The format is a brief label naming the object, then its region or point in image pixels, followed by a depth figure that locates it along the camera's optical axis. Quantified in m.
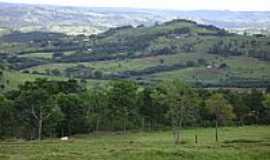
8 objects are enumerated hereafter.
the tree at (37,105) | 96.12
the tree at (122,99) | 105.50
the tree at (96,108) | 108.88
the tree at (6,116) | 99.76
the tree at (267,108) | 117.58
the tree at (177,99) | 93.50
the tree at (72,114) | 106.88
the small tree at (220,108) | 113.00
